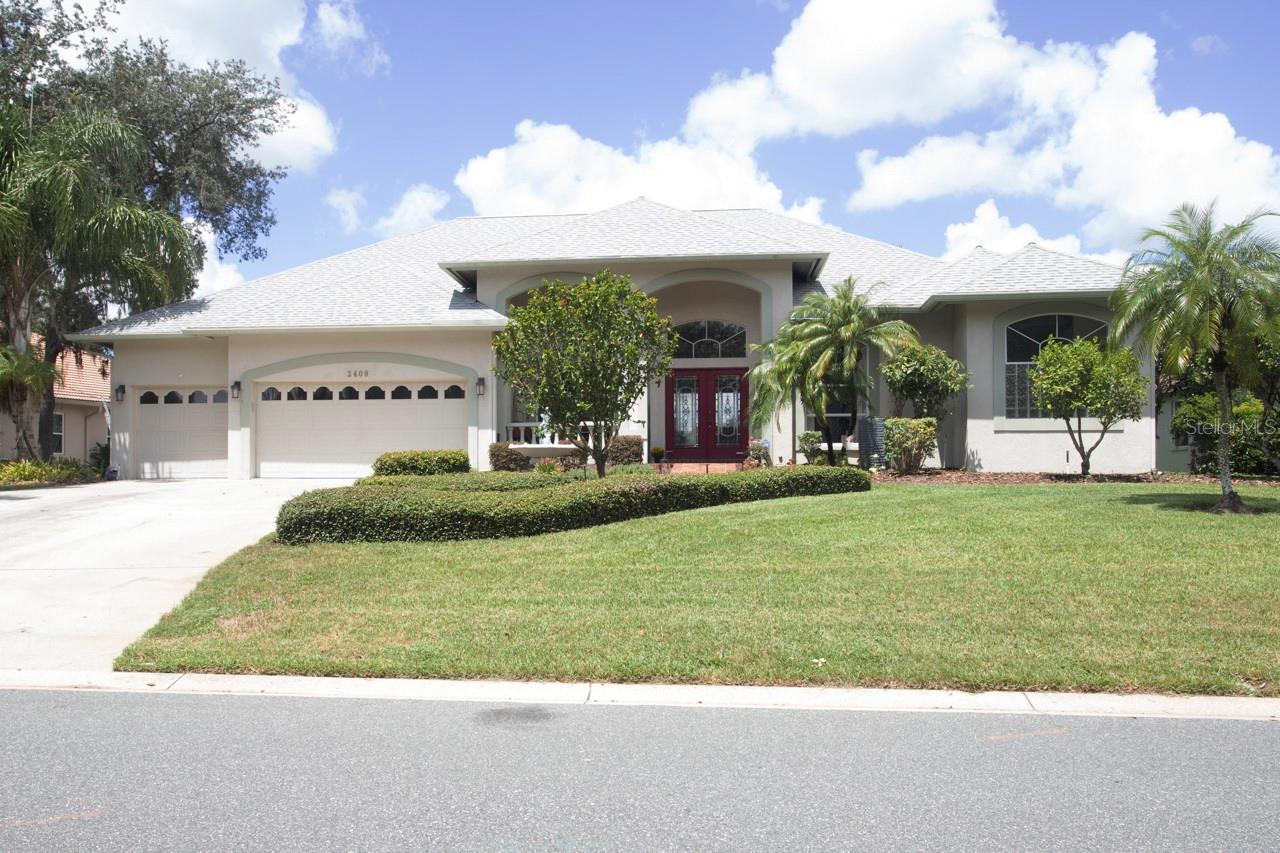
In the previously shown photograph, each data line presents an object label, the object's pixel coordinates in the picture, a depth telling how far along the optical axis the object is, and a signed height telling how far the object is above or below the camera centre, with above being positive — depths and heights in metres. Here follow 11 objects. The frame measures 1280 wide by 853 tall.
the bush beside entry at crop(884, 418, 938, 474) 18.22 -0.36
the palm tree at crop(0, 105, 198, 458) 20.06 +4.98
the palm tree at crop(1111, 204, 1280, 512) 11.59 +1.54
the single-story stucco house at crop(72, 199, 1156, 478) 20.08 +1.94
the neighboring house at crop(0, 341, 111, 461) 30.62 +1.04
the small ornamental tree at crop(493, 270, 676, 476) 14.30 +1.22
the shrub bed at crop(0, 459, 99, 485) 20.02 -0.78
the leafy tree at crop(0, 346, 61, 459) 20.20 +1.24
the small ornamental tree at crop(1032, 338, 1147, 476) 16.56 +0.62
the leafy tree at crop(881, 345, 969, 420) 18.91 +0.94
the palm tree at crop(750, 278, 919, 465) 18.16 +1.52
